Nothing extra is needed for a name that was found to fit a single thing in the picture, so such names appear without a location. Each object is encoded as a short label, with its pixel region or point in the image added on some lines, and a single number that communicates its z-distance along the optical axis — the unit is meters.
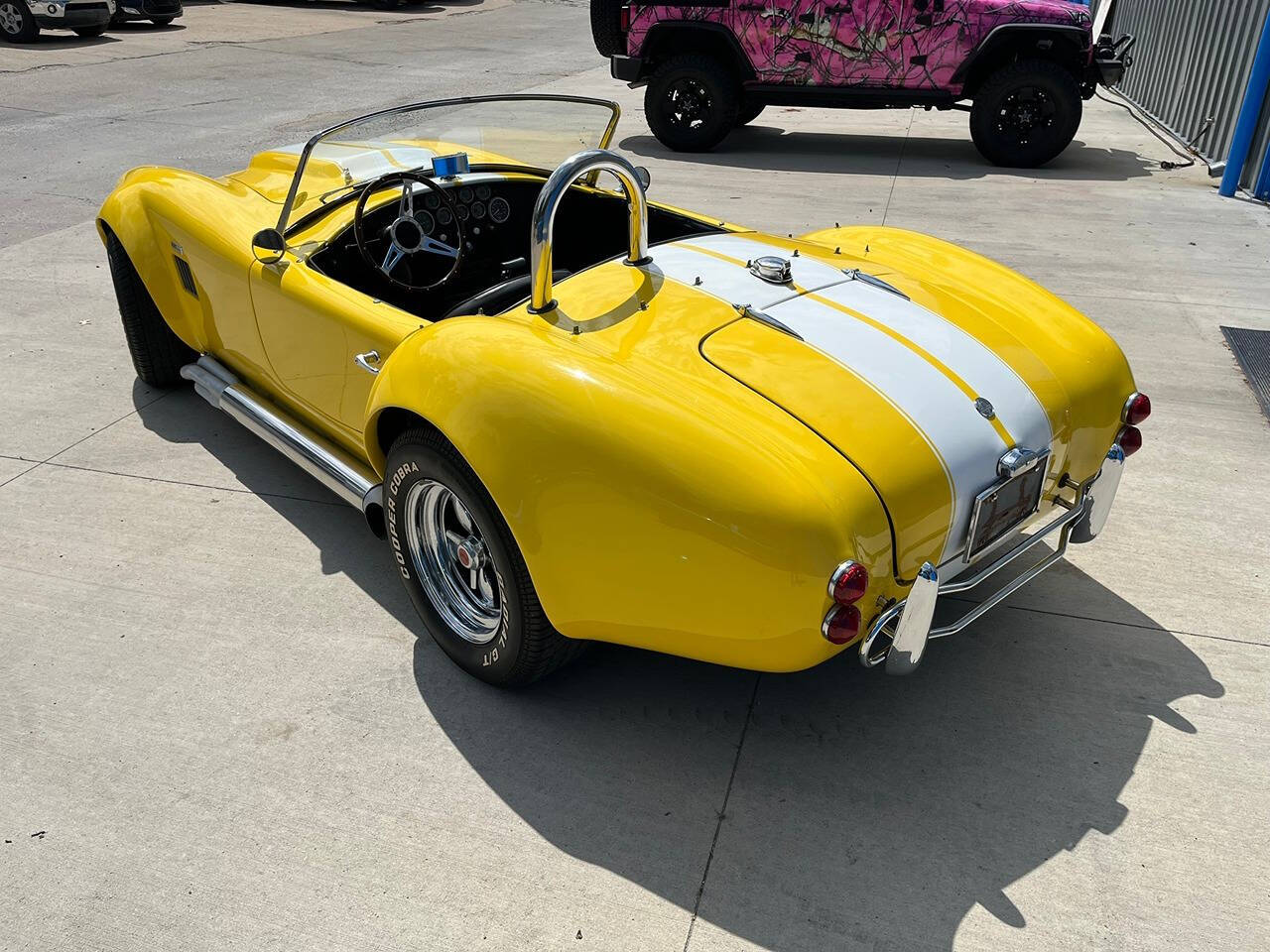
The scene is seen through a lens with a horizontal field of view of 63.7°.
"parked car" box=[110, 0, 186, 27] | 16.78
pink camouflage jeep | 8.76
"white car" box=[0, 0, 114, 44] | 14.79
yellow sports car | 2.23
